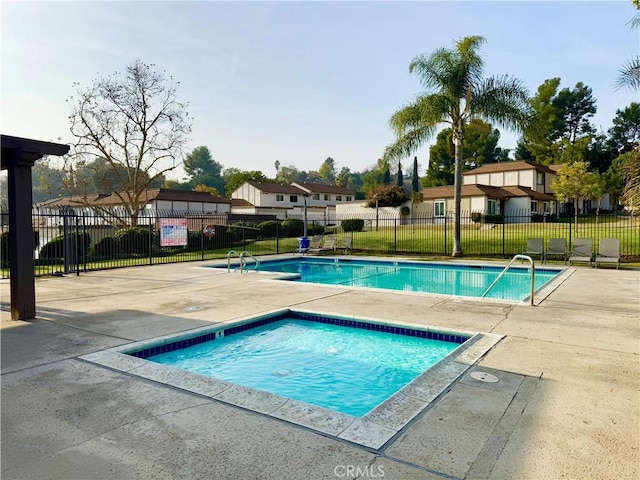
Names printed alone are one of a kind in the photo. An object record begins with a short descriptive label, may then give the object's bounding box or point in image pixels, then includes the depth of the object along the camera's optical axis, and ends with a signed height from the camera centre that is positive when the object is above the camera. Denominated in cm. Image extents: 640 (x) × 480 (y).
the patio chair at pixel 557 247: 1448 -76
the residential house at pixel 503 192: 3634 +322
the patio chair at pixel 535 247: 1490 -76
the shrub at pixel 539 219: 3781 +67
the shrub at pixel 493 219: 3371 +64
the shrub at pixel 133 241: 2042 -49
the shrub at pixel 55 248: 1720 -70
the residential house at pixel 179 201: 4003 +307
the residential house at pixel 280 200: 4956 +381
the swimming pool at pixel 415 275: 1176 -169
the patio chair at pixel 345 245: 2067 -85
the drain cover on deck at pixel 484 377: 397 -148
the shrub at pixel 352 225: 3493 +29
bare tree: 2472 +683
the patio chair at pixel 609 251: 1352 -87
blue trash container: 2024 -79
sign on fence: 1738 -6
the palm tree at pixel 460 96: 1702 +550
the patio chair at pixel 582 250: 1404 -85
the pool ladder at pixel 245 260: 1248 -126
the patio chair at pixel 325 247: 2033 -94
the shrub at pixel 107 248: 1992 -83
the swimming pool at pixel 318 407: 309 -148
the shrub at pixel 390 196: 3912 +306
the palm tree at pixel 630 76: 1245 +457
